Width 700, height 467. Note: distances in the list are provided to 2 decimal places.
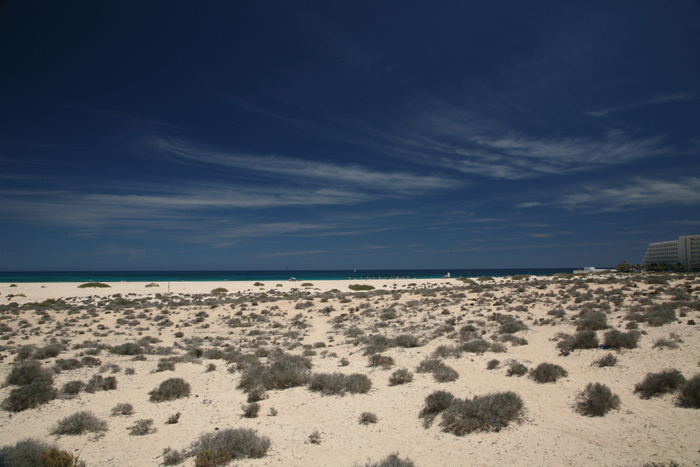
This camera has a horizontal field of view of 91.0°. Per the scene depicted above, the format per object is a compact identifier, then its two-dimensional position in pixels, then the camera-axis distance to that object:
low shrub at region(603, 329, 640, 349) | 10.86
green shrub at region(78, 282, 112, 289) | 52.59
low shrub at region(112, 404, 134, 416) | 8.52
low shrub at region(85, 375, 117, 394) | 10.02
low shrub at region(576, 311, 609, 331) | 13.41
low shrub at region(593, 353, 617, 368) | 9.73
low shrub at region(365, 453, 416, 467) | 5.68
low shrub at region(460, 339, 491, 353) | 12.66
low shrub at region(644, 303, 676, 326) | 12.95
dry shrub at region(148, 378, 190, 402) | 9.53
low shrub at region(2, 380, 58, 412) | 8.58
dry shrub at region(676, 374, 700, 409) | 6.93
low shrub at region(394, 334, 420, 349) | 14.48
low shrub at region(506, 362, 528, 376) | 9.98
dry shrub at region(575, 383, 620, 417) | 7.31
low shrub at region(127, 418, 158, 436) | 7.47
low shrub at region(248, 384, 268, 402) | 9.33
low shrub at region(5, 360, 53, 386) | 9.97
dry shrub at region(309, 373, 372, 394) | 9.74
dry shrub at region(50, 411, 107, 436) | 7.39
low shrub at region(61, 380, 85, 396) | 9.67
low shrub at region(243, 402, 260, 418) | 8.38
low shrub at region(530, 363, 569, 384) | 9.30
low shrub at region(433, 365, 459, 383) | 10.00
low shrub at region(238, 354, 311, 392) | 10.32
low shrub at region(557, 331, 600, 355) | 11.44
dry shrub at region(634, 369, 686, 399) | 7.62
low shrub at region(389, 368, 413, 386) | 10.18
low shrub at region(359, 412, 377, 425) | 7.87
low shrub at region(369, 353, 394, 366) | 12.17
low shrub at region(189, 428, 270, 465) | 6.43
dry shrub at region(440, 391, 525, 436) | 7.12
